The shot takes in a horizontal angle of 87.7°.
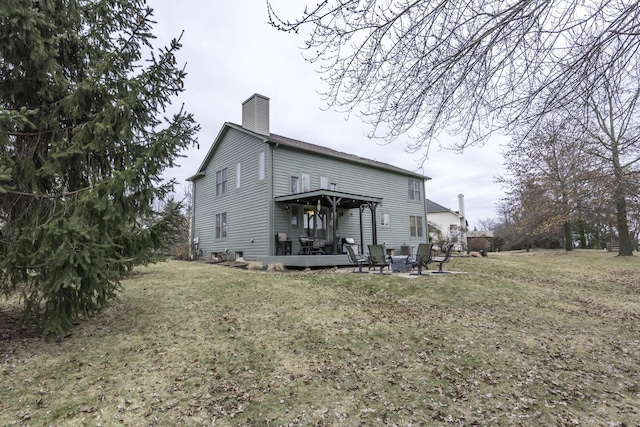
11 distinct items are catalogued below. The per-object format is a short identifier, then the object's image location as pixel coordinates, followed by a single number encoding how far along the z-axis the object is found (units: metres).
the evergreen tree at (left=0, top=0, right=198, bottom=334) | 4.05
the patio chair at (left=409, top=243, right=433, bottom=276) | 10.19
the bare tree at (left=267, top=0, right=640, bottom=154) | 4.02
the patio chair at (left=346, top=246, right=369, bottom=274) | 10.45
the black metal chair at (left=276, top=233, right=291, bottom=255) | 13.88
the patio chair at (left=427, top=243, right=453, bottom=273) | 10.43
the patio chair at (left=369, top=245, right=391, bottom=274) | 10.31
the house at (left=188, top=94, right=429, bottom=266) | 14.02
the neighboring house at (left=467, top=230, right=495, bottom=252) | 24.42
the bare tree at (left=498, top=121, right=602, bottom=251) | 11.66
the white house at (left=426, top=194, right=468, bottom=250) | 31.80
